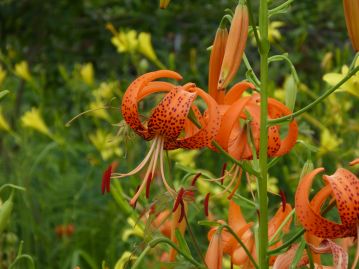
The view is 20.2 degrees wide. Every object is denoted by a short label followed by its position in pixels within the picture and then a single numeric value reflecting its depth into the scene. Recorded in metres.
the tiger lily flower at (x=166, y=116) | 0.86
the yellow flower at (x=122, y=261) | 1.01
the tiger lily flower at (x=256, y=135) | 0.90
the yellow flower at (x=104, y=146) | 1.90
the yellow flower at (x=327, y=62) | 1.80
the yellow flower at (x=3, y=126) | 1.97
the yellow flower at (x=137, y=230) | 1.27
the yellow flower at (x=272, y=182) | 1.65
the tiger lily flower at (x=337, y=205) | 0.82
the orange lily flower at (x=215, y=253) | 0.89
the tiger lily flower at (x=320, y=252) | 0.83
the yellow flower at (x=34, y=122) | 2.04
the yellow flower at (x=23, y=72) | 2.15
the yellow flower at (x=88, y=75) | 2.19
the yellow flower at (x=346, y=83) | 1.15
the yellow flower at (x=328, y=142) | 1.70
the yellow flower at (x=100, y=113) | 2.04
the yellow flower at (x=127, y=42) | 1.95
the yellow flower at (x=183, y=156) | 1.65
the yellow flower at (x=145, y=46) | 1.92
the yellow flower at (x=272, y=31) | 1.76
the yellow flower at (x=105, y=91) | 2.04
